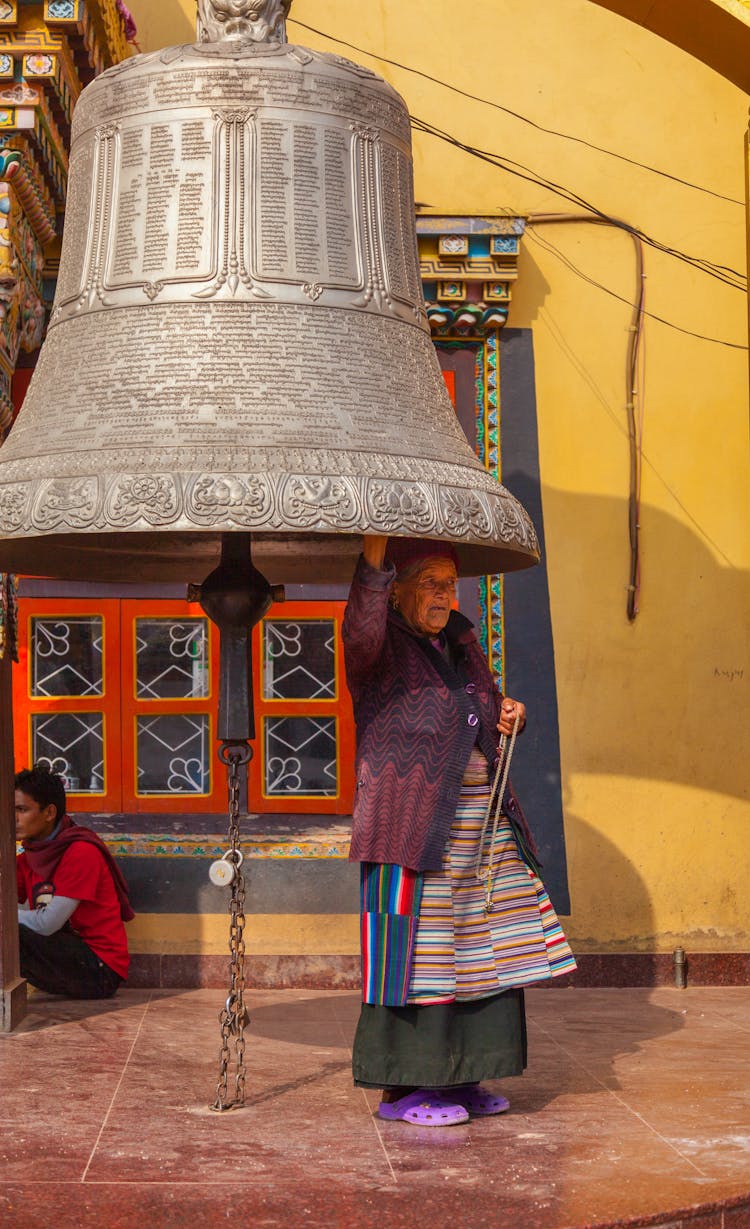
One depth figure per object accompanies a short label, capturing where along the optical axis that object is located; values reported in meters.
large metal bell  3.47
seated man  5.64
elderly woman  3.97
